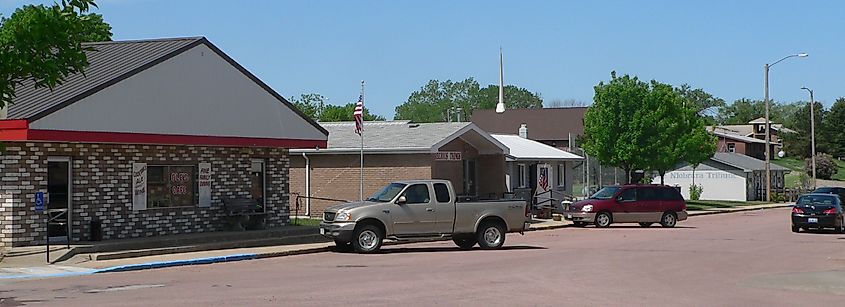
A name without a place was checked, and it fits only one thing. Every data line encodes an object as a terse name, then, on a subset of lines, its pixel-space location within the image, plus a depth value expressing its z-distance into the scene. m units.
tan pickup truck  25.39
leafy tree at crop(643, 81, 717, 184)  56.12
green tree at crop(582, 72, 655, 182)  55.91
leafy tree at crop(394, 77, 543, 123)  168.38
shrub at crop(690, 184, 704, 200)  70.62
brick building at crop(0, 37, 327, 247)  23.44
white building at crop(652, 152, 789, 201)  74.75
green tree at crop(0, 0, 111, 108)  15.41
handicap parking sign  21.97
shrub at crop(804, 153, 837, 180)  99.94
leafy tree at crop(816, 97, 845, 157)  117.25
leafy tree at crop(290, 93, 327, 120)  98.95
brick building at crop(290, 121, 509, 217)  38.50
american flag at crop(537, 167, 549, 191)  45.27
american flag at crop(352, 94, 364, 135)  34.62
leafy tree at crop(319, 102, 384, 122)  82.31
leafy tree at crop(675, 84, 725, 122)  167.12
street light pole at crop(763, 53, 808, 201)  62.94
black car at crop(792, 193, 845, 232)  35.78
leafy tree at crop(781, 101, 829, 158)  119.31
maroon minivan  39.34
